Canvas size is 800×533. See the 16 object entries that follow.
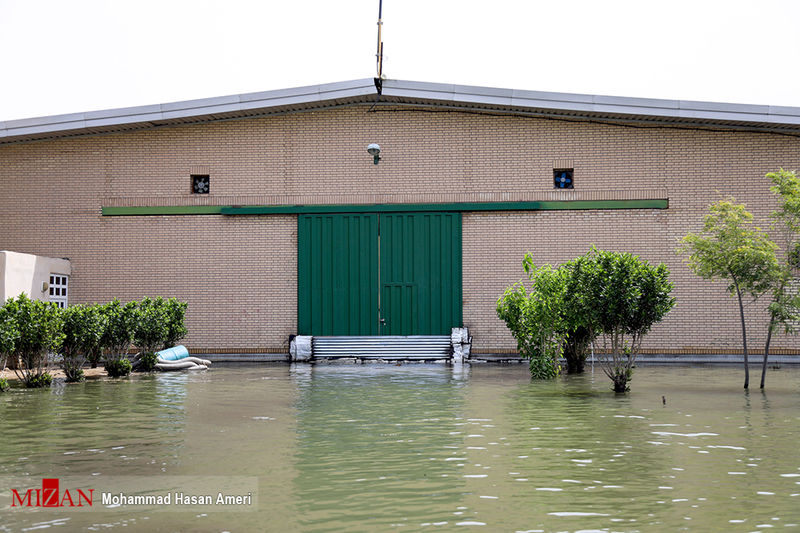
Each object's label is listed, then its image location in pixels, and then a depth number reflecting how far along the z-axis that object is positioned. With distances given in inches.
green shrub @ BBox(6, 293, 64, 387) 544.7
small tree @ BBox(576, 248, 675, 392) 518.0
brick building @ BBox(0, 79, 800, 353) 862.5
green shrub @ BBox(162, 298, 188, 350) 798.8
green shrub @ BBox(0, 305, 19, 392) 523.2
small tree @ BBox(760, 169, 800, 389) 530.1
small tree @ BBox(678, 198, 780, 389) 534.3
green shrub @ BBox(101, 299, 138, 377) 669.3
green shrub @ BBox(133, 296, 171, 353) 724.0
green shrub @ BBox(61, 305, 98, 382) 611.7
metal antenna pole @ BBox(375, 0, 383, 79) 867.7
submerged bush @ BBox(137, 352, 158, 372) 745.6
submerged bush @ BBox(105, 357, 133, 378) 675.4
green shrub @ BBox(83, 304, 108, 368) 620.4
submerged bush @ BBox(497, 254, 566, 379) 632.4
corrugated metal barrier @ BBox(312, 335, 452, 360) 861.8
